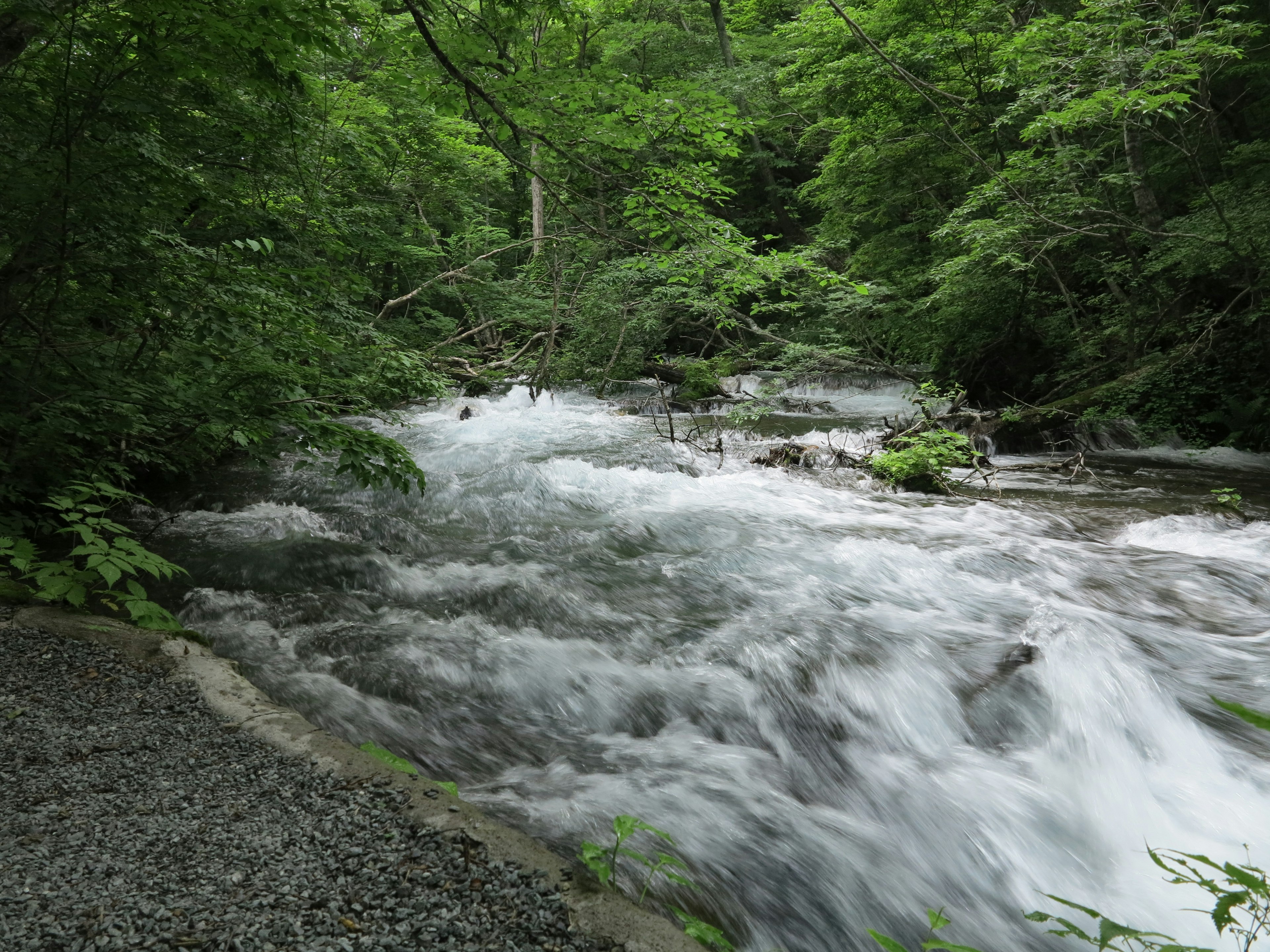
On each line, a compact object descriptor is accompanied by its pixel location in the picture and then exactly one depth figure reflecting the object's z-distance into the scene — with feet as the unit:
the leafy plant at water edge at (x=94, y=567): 10.57
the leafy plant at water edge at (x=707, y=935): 6.16
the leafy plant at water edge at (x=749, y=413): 32.19
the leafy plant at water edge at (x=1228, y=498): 21.75
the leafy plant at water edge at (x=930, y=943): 5.18
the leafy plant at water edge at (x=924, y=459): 26.30
